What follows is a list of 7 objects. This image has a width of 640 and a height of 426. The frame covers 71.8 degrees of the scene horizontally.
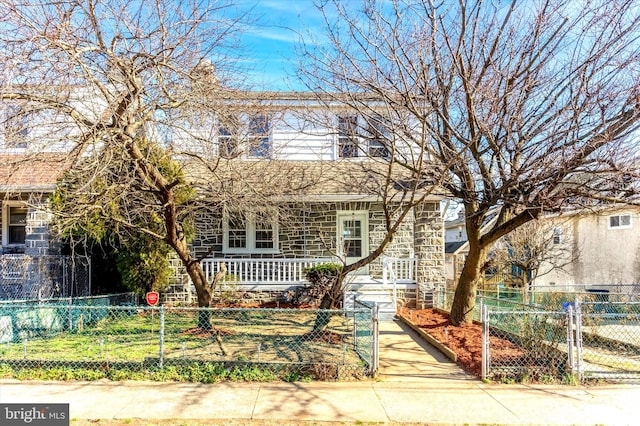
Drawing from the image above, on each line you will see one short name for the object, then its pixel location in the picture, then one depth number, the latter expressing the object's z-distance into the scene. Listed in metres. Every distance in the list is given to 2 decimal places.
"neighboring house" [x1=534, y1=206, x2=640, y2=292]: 18.62
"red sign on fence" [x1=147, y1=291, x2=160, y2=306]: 8.20
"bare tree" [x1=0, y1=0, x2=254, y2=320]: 5.76
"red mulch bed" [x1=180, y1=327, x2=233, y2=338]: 8.73
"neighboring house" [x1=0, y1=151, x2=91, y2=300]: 11.06
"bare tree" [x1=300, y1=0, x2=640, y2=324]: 7.28
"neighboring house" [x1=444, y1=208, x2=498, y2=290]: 21.82
